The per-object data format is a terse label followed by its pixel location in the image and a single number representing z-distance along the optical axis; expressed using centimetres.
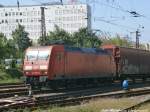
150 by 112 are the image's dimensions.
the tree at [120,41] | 10348
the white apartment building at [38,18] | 14500
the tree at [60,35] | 9881
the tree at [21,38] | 11318
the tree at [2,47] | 5410
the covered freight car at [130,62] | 4044
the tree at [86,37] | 8800
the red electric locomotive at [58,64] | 2933
